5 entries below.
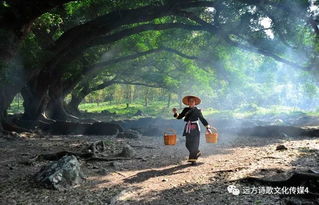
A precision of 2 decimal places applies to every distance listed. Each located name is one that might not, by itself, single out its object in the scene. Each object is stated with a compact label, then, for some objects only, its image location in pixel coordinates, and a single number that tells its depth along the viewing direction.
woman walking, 9.27
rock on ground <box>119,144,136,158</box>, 10.40
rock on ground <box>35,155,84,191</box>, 6.65
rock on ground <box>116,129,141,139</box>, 17.20
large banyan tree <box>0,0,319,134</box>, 12.49
